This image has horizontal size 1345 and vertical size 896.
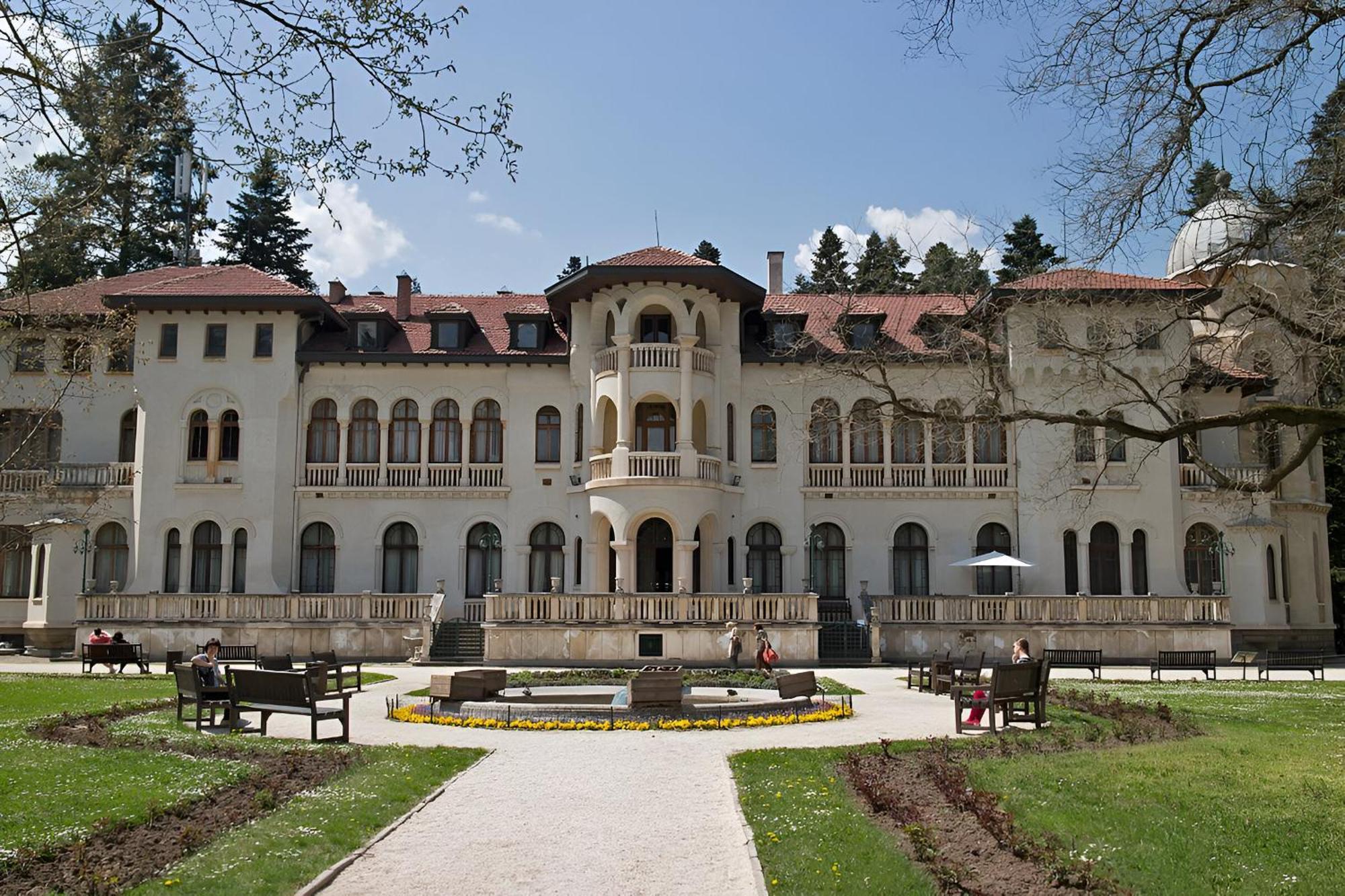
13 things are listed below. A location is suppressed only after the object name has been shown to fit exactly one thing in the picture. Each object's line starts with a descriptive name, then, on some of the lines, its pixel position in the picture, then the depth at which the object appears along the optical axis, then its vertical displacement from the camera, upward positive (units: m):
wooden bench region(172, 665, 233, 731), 16.44 -1.54
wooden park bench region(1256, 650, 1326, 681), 27.64 -2.08
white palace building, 36.31 +3.60
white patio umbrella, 34.34 +0.66
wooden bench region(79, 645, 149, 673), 27.50 -1.67
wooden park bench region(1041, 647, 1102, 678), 31.61 -2.01
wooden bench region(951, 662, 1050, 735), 16.08 -1.53
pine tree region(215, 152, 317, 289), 59.12 +17.49
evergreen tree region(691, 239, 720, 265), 62.34 +17.43
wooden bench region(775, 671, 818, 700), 19.12 -1.65
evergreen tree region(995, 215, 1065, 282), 55.69 +16.22
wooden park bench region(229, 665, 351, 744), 15.31 -1.49
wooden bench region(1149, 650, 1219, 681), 29.55 -2.02
